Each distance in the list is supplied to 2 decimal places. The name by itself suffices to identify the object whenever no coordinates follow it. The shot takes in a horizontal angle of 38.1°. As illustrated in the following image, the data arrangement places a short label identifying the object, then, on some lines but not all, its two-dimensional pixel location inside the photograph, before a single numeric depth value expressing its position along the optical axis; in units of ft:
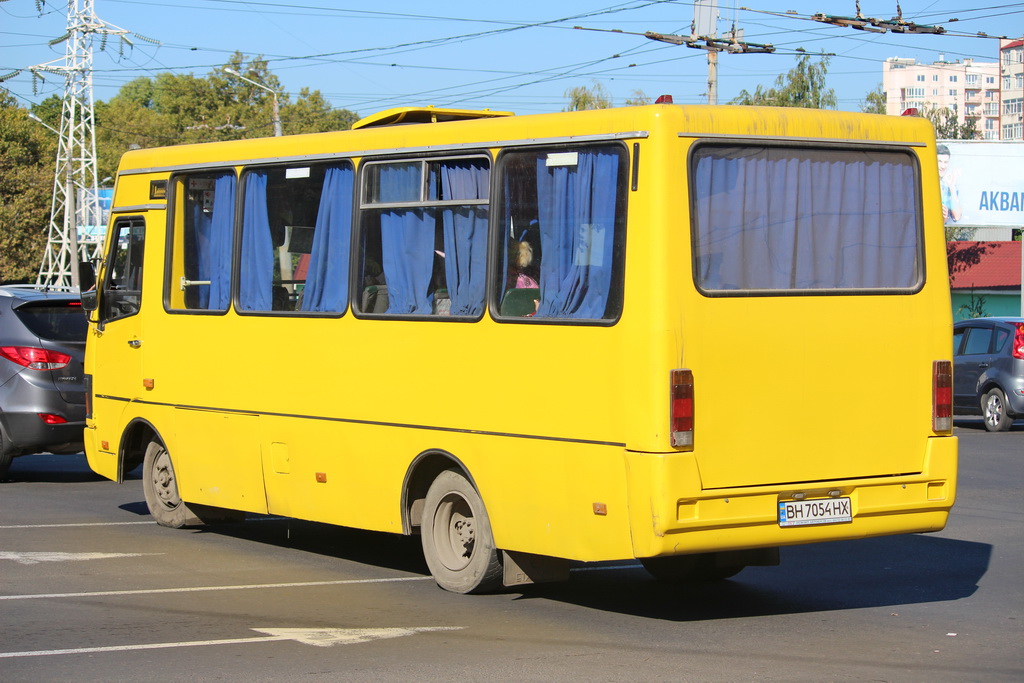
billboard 130.52
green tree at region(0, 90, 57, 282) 221.66
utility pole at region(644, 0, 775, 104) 97.04
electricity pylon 170.30
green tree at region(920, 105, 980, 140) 301.51
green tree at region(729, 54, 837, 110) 240.32
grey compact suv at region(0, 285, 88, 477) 47.55
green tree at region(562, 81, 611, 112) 198.18
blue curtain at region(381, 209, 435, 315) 30.35
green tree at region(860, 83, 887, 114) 254.47
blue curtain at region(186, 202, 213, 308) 36.81
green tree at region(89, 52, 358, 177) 359.25
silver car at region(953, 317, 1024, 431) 72.74
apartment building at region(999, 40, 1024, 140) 543.80
